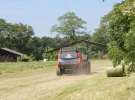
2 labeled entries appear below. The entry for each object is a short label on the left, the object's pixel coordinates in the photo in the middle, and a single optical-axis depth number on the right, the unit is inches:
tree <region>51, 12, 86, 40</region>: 4653.9
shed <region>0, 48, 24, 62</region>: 3343.0
